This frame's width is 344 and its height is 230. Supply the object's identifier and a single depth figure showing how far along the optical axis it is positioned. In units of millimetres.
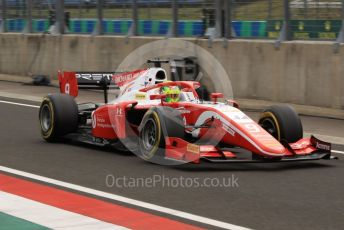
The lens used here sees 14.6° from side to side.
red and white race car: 15689
